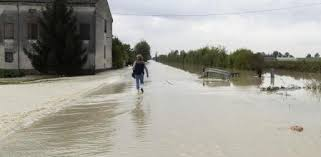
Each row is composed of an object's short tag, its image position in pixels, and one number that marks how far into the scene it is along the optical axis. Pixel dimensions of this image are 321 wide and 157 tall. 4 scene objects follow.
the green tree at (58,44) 45.12
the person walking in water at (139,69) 22.61
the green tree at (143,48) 150.10
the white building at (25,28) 50.41
